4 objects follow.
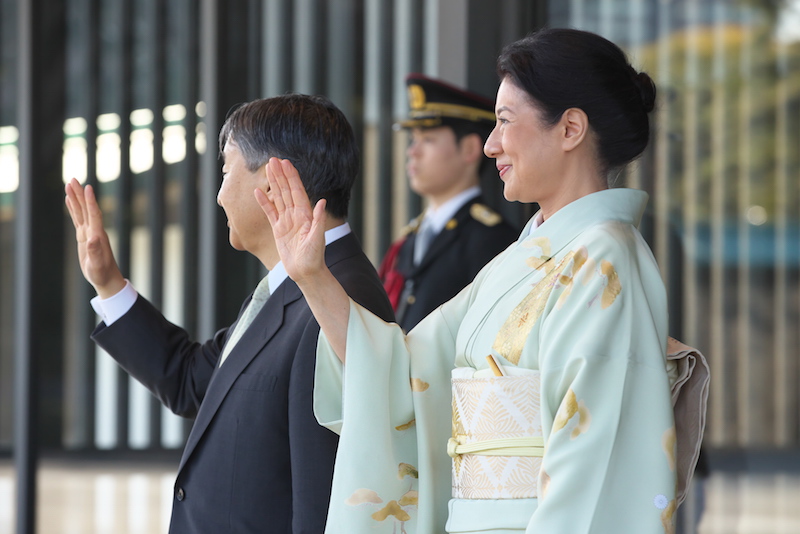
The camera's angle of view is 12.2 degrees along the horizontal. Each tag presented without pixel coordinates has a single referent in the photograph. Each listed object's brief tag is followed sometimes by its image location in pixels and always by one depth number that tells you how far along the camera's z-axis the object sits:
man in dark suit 5.04
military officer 6.08
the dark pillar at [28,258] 6.57
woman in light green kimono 4.80
